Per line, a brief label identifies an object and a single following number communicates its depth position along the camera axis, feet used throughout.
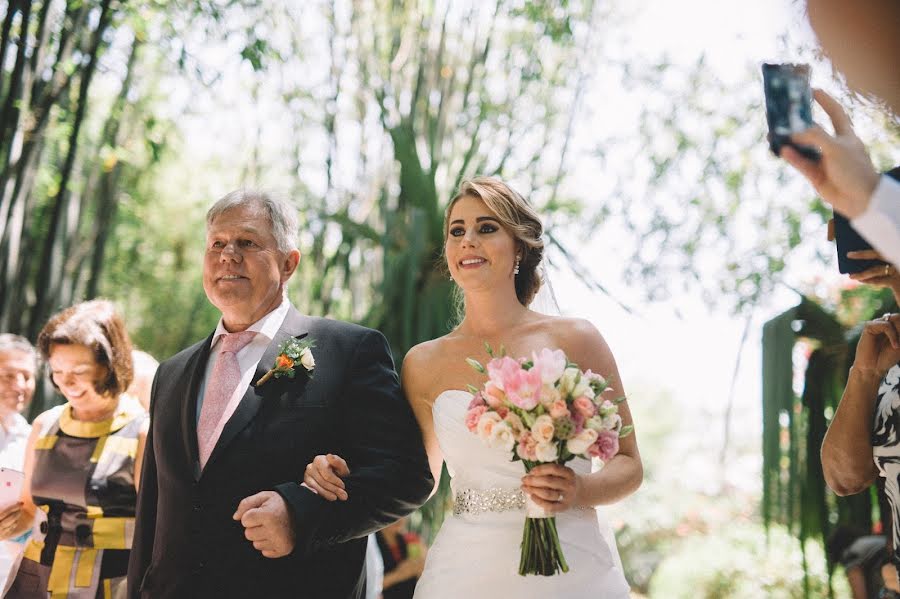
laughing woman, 11.84
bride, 9.49
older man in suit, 9.21
